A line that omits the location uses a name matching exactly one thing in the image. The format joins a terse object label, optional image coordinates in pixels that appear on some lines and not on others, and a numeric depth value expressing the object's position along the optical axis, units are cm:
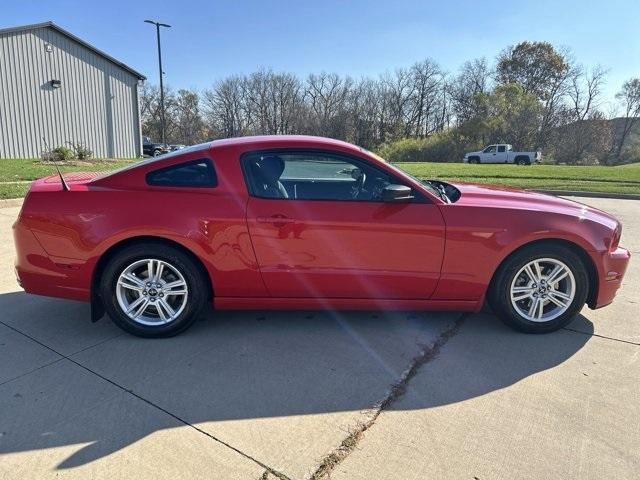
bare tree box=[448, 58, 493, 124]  6619
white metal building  2109
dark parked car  3882
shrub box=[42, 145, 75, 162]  1901
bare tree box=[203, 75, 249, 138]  7612
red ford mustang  331
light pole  3009
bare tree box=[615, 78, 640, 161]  5653
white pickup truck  3984
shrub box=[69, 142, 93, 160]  2056
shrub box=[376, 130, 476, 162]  5141
